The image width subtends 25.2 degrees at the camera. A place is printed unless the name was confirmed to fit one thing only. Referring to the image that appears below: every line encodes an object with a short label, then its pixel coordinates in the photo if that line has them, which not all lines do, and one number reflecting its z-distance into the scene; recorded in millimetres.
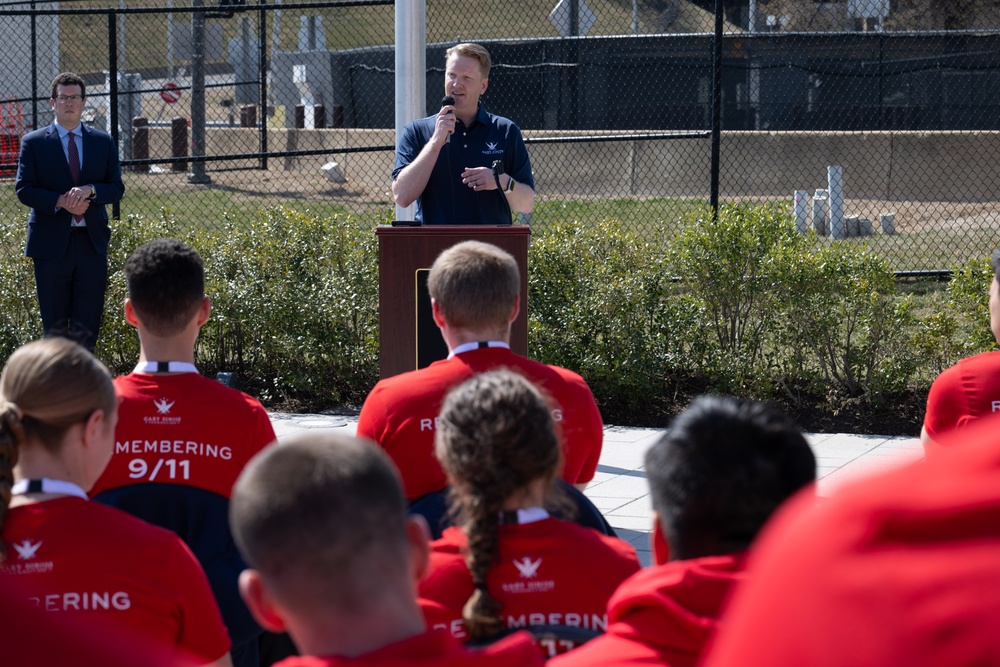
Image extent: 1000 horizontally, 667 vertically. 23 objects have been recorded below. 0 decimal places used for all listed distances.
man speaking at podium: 11409
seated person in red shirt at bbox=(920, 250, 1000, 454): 7058
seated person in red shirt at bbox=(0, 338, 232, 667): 4516
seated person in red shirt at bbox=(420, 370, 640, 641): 4411
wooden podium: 10407
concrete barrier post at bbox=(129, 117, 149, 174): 44549
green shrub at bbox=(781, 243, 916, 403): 14811
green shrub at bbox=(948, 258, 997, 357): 14423
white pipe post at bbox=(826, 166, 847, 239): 31113
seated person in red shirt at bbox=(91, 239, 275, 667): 6167
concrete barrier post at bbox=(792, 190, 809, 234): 30417
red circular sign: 50968
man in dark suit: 15362
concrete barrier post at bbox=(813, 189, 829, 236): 31362
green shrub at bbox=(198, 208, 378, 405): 16294
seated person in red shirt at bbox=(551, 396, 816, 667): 3441
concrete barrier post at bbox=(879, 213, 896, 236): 32030
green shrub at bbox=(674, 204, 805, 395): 15277
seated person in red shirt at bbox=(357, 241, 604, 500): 6345
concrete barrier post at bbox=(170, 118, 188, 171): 46009
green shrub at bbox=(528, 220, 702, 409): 15246
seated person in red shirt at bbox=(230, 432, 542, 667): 2955
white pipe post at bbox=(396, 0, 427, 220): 13328
